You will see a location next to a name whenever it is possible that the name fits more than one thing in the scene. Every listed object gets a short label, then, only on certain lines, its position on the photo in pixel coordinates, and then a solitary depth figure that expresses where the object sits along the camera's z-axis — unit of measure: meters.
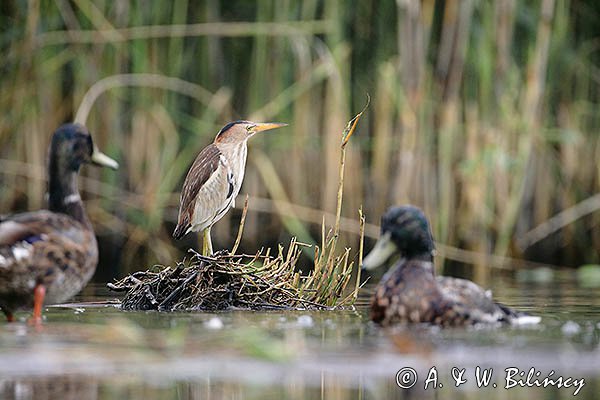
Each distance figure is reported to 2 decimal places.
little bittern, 19.55
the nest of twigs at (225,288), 16.39
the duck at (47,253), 14.04
